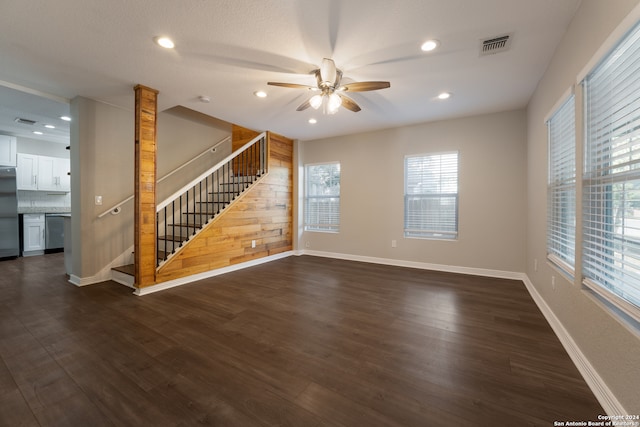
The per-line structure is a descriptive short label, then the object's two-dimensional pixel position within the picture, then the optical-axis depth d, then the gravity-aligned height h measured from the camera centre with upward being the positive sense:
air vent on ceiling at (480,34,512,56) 2.36 +1.58
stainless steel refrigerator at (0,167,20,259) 5.27 -0.03
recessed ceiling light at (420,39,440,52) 2.40 +1.58
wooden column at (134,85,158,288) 3.35 +0.34
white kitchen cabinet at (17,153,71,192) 5.74 +0.91
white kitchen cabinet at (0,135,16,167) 5.43 +1.31
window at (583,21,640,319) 1.39 +0.21
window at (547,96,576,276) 2.23 +0.23
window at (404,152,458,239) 4.61 +0.31
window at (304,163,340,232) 5.89 +0.35
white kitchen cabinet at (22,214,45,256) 5.68 -0.48
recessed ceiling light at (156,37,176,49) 2.39 +1.59
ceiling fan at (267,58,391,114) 2.63 +1.33
